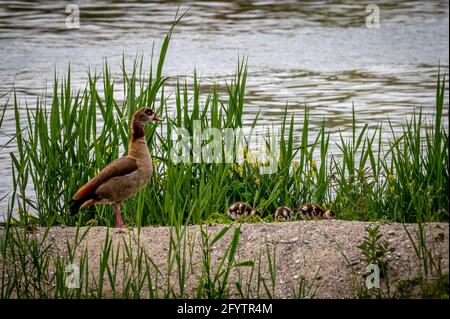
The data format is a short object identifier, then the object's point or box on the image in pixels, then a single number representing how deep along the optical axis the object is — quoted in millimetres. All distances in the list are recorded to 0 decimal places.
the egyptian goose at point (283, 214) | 13133
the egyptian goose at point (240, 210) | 12947
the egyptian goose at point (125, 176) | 11523
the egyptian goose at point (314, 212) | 13039
